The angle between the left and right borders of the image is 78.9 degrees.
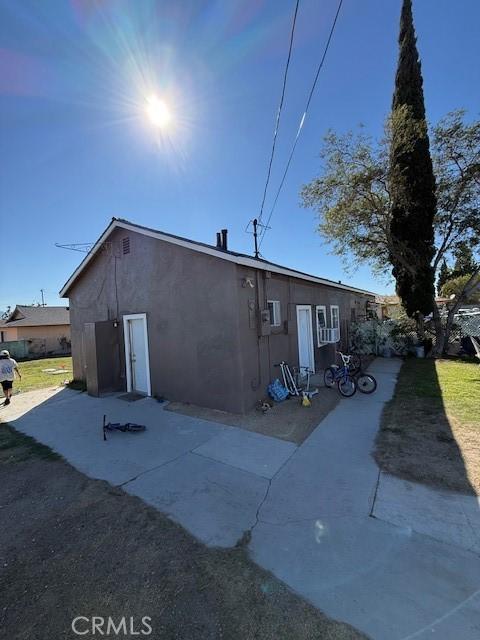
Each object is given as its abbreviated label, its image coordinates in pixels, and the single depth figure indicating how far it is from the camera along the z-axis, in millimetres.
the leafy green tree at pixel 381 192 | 11453
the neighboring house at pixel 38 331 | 25625
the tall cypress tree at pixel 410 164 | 11695
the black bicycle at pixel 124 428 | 5531
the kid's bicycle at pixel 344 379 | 7473
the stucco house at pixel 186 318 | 6473
